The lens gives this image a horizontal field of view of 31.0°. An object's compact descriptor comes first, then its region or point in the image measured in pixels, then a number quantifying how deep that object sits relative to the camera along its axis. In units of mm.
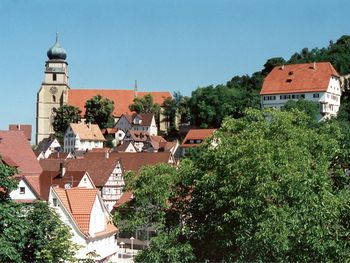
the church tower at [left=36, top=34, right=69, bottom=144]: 126250
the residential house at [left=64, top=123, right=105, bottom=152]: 104688
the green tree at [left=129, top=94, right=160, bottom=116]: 120688
